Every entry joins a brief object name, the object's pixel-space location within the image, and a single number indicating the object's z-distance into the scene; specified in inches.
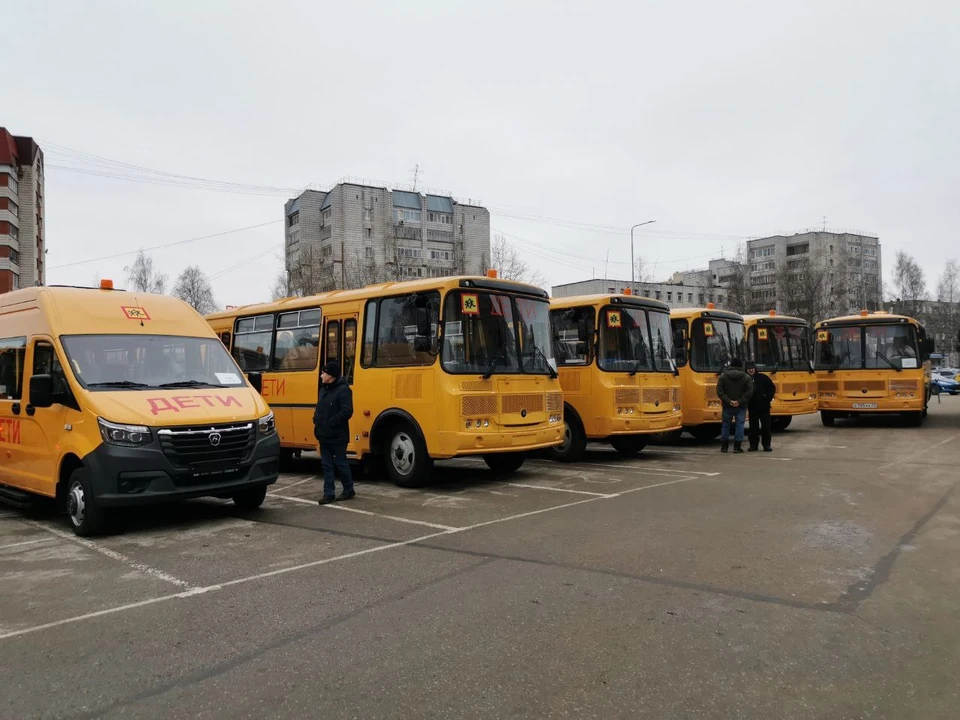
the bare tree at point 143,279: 2696.9
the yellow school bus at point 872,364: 775.1
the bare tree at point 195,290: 2714.1
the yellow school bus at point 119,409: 294.8
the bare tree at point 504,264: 1701.5
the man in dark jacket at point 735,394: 562.9
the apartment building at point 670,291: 3814.0
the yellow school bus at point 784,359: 719.8
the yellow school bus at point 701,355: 630.5
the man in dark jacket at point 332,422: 372.5
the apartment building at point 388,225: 3287.4
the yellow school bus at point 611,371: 509.0
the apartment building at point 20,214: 2497.5
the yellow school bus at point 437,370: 398.6
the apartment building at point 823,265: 2324.1
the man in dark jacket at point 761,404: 576.4
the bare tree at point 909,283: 2849.4
